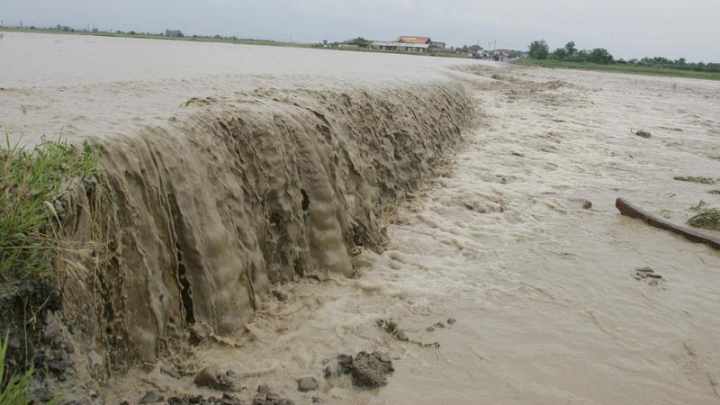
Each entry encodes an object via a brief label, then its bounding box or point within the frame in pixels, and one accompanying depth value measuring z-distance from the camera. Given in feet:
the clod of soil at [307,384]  12.19
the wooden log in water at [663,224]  23.15
